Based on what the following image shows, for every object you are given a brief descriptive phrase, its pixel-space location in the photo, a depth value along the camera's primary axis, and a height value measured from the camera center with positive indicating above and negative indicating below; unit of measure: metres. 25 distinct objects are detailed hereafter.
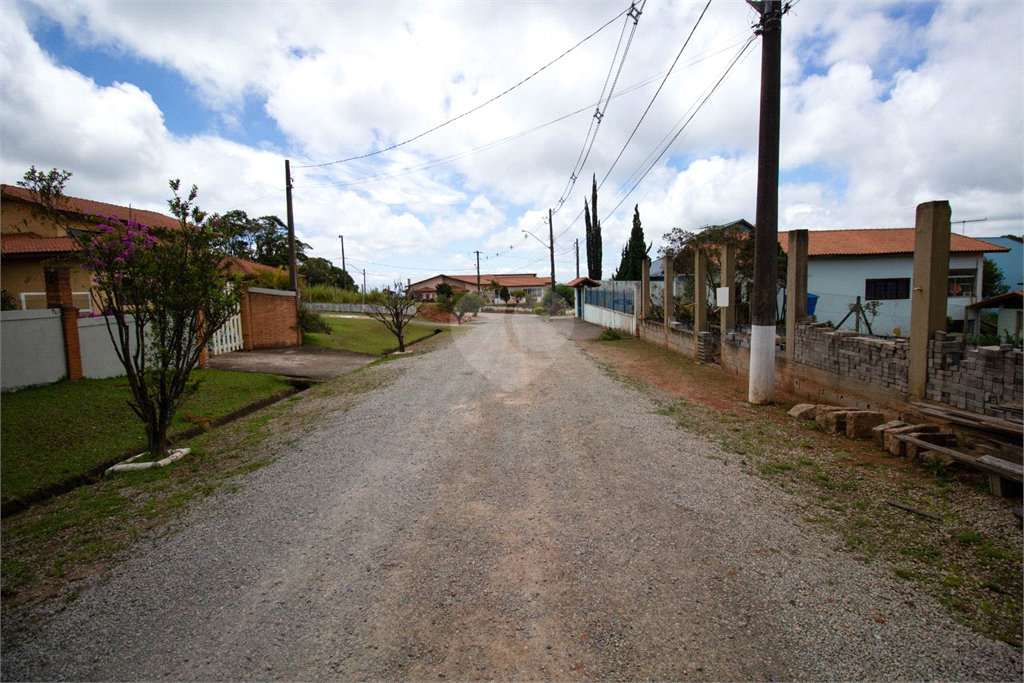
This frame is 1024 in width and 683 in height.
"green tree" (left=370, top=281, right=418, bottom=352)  18.27 -0.23
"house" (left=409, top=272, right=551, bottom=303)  73.12 +2.10
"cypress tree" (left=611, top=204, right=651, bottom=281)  37.84 +2.82
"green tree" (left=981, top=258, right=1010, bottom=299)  26.26 +0.16
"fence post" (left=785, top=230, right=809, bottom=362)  9.12 +0.05
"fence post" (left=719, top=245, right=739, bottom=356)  11.52 +0.32
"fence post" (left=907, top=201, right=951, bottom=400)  6.14 +0.07
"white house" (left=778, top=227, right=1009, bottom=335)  23.80 +0.80
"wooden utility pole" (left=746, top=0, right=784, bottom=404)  7.99 +0.94
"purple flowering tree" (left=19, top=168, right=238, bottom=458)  5.56 +0.15
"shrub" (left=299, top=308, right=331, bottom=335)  20.14 -0.90
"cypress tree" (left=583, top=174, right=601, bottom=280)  46.19 +4.13
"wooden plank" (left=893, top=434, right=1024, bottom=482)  4.00 -1.41
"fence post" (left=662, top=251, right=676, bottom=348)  16.82 -0.06
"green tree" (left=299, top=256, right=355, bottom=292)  59.34 +2.95
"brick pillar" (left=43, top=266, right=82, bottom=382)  9.34 -0.15
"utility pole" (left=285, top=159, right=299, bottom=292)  19.64 +2.12
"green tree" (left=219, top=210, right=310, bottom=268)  52.41 +5.93
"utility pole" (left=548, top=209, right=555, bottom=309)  44.19 +4.58
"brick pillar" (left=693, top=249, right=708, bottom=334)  13.76 -0.14
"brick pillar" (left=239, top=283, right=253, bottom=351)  16.64 -0.80
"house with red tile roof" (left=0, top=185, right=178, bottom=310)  19.63 +1.94
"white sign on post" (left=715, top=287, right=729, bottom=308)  11.12 -0.13
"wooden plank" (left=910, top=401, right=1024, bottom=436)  5.02 -1.34
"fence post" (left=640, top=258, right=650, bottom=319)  20.27 +0.10
